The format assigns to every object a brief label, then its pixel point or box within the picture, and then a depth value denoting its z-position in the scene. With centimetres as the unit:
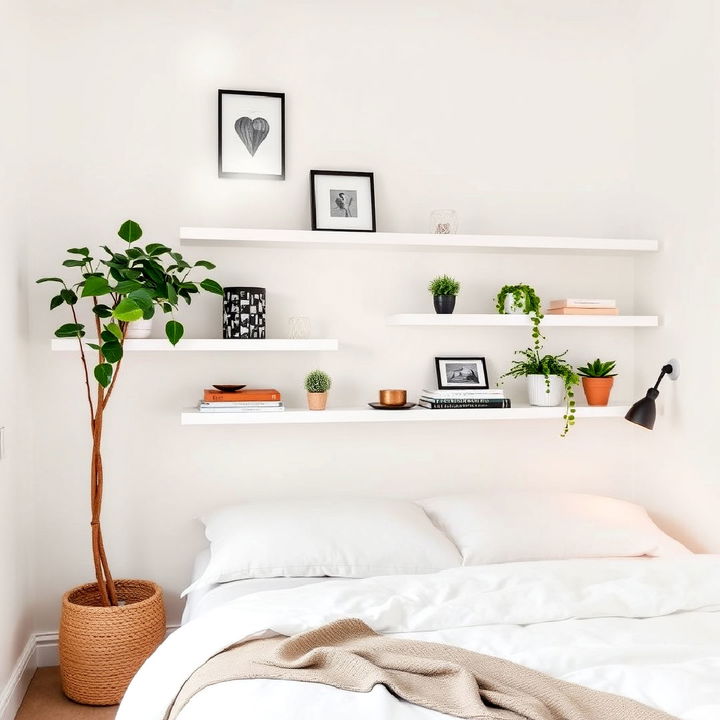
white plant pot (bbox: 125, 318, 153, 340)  276
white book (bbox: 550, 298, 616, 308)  307
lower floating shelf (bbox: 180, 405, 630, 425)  282
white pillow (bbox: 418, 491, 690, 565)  262
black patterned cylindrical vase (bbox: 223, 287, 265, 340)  288
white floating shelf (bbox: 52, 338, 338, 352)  275
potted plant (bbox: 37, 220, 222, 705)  256
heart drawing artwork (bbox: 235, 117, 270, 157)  302
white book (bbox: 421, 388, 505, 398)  301
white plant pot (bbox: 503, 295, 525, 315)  305
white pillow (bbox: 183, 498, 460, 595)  246
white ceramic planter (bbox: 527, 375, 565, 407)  306
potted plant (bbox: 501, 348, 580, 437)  304
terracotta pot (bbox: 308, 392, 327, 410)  293
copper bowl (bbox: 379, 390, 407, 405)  296
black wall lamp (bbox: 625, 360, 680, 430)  289
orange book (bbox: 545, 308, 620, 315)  308
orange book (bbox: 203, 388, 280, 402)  283
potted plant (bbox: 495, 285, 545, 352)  303
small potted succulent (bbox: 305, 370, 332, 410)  293
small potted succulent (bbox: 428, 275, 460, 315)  300
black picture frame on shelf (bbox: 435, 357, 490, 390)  314
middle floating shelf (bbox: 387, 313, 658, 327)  295
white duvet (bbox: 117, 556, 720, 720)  154
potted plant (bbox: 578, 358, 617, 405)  313
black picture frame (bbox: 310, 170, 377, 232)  302
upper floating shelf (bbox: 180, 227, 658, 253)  284
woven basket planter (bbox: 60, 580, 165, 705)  260
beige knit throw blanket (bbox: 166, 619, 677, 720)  149
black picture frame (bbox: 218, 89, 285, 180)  299
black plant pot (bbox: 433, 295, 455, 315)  300
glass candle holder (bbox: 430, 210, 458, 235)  302
